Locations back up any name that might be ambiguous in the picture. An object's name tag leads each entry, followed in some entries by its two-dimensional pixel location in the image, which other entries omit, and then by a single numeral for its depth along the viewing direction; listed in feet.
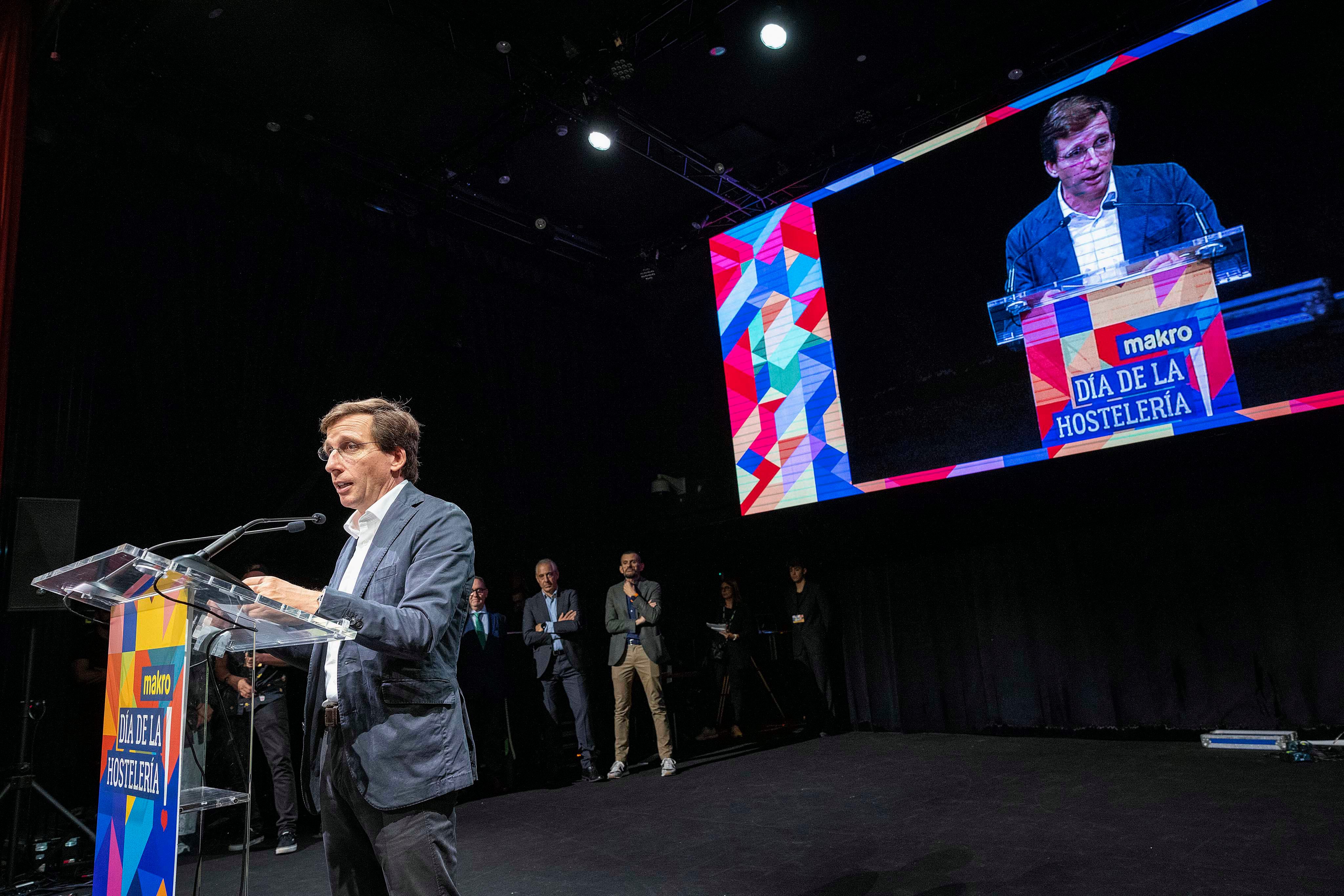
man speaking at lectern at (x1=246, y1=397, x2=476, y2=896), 5.27
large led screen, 16.12
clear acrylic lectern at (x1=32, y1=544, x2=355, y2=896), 5.16
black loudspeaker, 14.34
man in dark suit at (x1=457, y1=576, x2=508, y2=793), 20.54
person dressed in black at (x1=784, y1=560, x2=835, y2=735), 25.30
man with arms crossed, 20.59
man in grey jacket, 20.59
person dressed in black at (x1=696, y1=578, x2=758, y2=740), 25.68
